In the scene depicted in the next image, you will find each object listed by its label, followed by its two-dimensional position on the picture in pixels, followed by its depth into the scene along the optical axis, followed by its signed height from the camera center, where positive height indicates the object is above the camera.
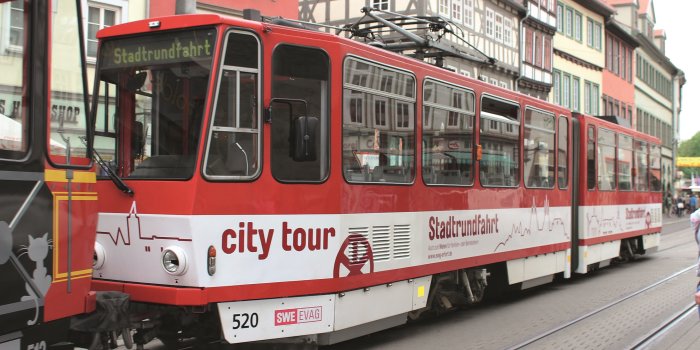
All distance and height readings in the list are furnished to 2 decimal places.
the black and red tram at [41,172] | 4.10 +0.10
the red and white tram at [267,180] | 5.75 +0.10
